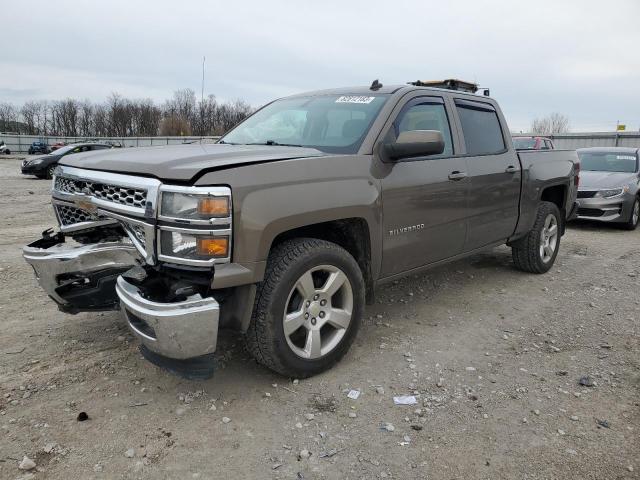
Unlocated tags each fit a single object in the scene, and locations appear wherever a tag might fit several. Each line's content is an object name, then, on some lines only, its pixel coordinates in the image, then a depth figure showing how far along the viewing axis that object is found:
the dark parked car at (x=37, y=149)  40.69
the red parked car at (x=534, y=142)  15.36
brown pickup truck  2.56
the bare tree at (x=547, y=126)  61.98
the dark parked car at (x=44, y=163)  17.92
